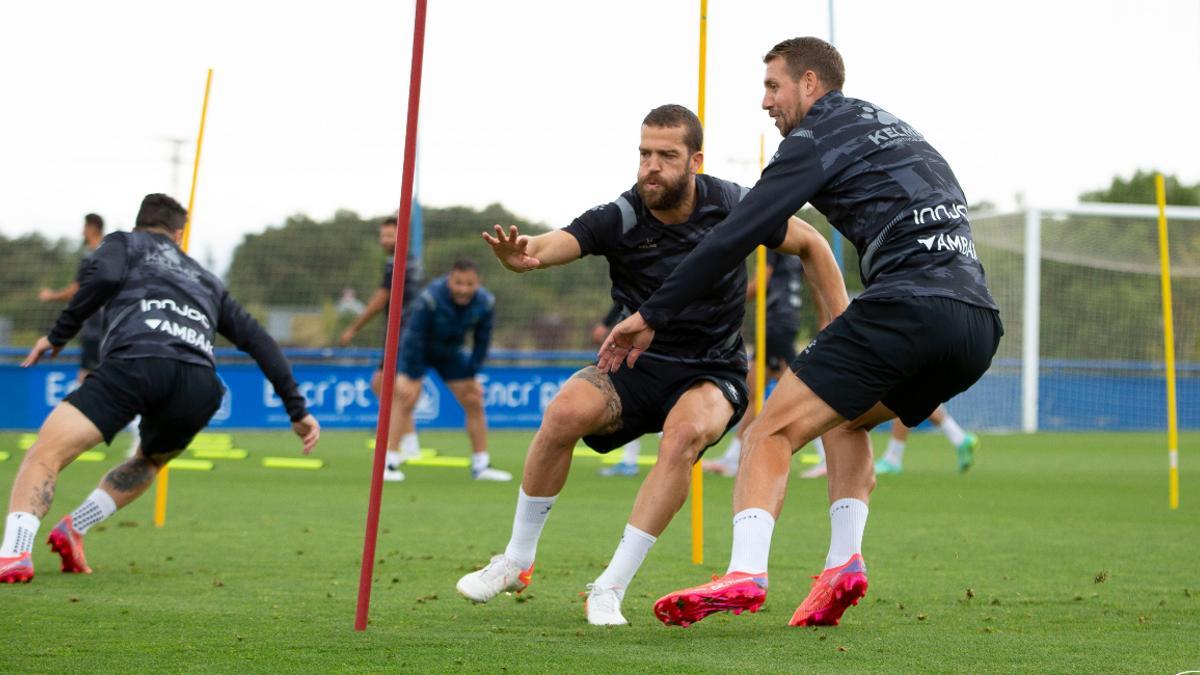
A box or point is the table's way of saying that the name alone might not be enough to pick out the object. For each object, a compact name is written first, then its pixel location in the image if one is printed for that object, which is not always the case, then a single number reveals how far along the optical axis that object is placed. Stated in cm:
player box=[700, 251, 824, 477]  2566
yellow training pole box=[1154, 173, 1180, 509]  1915
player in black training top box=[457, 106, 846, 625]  1059
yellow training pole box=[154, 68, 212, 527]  1623
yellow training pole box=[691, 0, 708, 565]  1349
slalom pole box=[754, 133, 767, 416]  1625
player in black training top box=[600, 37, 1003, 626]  911
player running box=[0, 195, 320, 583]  1285
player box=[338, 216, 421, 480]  2497
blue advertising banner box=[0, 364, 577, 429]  3816
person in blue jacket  2537
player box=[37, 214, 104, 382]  2944
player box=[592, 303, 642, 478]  2647
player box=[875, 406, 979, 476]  2627
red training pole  919
